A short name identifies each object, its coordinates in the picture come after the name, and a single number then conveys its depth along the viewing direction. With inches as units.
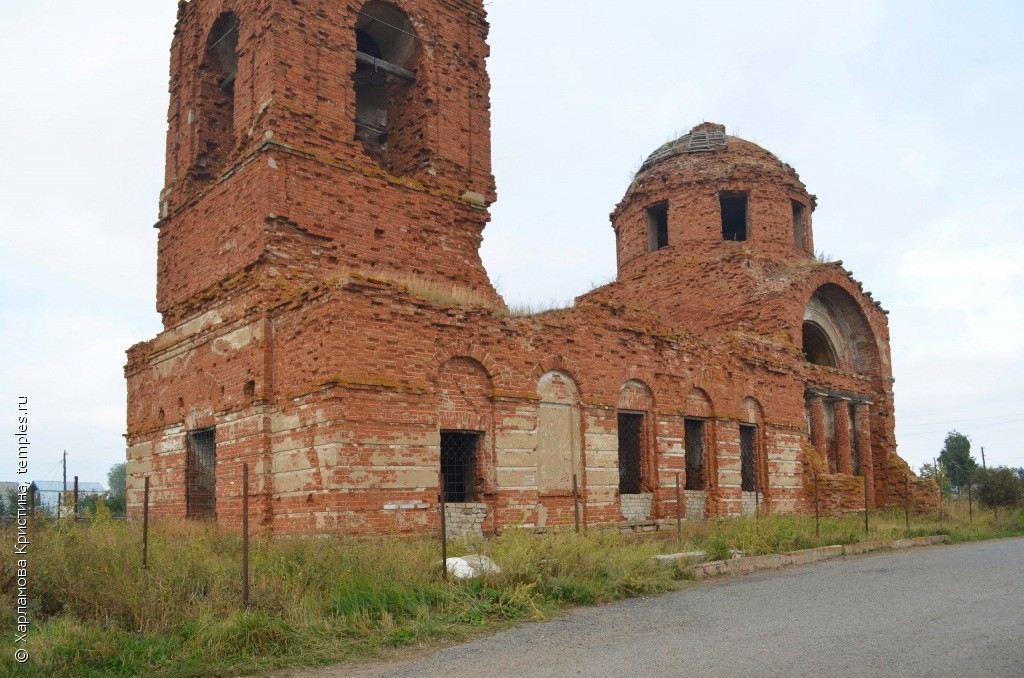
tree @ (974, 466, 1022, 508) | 1102.4
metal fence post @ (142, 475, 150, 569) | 340.2
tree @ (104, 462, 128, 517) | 3253.0
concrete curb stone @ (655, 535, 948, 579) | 469.7
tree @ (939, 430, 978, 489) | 2126.0
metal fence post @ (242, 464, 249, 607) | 304.3
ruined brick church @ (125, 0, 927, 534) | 481.4
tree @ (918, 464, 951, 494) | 1012.1
